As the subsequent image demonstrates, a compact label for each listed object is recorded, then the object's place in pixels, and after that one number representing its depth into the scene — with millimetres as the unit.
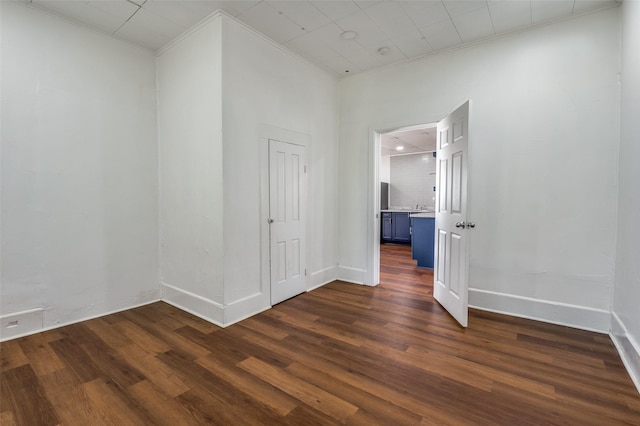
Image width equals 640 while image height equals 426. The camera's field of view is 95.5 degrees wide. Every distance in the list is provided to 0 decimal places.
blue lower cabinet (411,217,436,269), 5215
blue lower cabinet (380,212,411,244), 7957
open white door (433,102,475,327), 2871
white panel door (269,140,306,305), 3422
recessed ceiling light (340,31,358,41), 3158
